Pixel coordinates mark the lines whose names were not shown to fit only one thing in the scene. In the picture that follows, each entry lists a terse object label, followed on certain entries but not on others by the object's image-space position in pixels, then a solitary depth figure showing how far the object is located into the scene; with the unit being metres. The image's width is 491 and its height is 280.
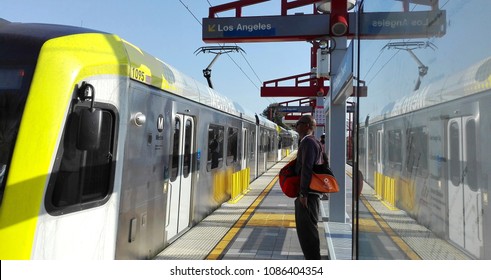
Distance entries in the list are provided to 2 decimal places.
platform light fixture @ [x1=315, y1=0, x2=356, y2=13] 5.89
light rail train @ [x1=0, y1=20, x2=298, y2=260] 2.30
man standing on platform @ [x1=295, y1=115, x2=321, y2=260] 3.59
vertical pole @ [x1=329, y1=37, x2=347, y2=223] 5.71
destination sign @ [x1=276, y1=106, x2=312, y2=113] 24.55
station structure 5.62
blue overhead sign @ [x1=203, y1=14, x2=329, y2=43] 5.70
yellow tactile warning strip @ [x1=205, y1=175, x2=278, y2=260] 4.51
